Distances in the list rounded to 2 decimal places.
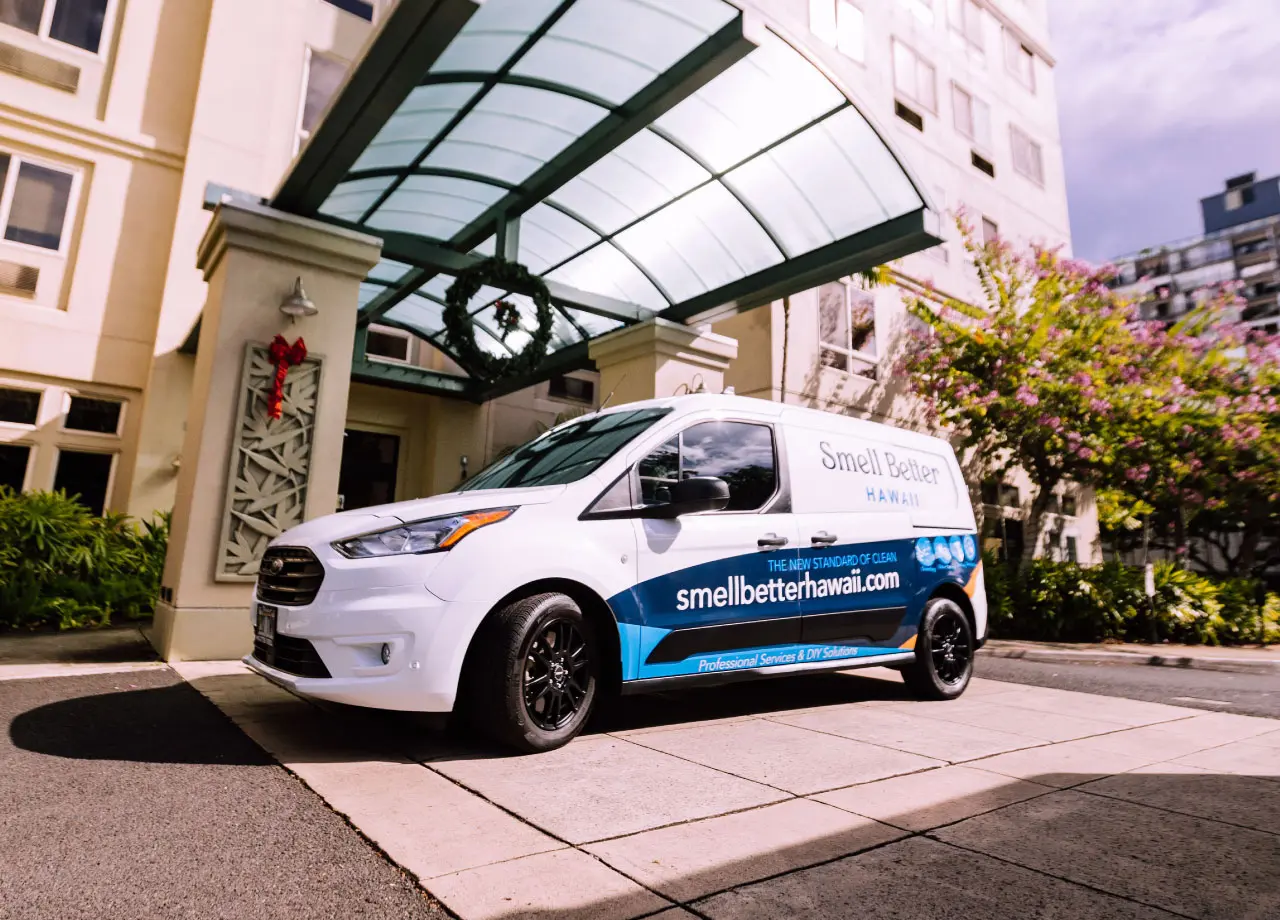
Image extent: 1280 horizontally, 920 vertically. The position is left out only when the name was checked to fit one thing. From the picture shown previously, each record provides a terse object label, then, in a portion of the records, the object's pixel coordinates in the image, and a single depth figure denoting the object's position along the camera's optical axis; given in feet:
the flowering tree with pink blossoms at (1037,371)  41.47
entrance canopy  18.98
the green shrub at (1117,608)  38.73
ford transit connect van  11.08
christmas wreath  26.25
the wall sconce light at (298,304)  21.70
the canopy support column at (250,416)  20.22
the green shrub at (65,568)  24.44
